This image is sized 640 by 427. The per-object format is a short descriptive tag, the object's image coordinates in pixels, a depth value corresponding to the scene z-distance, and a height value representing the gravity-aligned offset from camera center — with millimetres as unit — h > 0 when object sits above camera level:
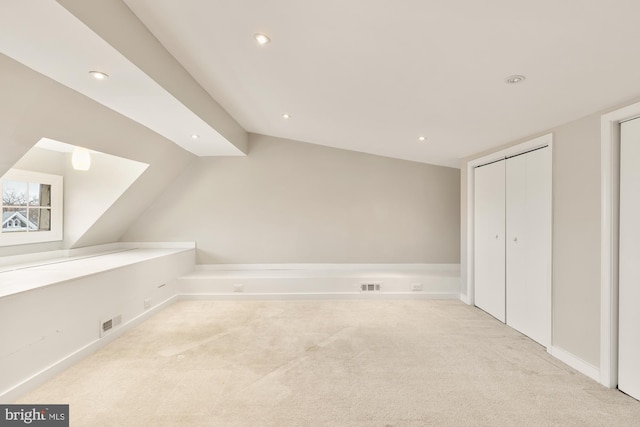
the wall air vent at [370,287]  4297 -993
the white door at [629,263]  1982 -292
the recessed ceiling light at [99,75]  1944 +919
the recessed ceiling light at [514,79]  1867 +880
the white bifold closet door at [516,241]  2770 -245
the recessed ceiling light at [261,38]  1895 +1135
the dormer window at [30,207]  3227 +86
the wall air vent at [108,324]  2794 -1047
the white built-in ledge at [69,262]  2350 -514
